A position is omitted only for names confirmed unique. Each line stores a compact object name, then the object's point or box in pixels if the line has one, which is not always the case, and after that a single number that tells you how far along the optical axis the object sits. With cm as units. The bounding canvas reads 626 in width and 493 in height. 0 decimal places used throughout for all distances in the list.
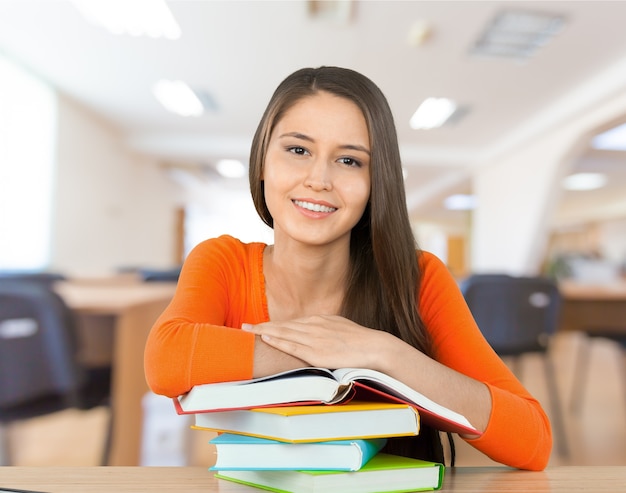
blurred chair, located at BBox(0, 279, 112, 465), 147
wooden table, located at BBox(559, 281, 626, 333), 265
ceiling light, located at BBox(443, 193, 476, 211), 981
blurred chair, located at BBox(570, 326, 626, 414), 269
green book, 38
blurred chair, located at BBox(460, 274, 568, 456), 215
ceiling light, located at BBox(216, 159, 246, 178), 506
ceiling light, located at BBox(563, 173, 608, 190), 928
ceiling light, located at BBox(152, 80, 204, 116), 399
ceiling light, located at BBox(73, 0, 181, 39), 232
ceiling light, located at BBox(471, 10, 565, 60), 264
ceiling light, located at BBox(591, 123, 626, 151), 586
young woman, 53
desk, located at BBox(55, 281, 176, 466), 154
